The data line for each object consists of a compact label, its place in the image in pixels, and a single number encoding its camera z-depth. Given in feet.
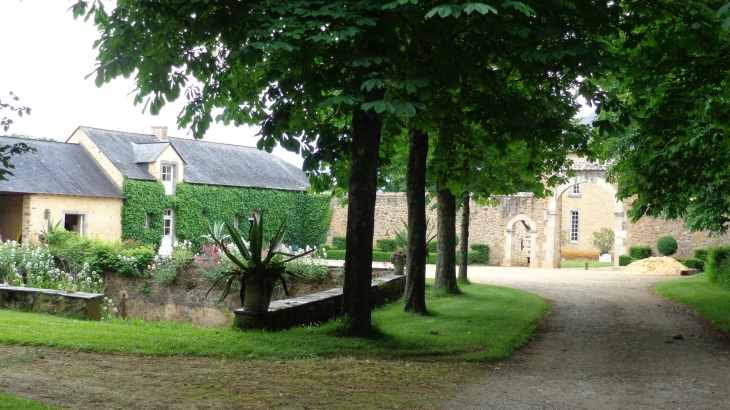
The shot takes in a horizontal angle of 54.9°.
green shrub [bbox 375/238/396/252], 118.73
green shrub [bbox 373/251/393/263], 110.73
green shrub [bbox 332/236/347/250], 124.36
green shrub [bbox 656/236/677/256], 103.14
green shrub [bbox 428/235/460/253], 117.93
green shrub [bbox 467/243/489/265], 115.24
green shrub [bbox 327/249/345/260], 113.19
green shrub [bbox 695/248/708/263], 97.45
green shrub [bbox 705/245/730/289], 63.18
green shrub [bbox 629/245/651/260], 105.19
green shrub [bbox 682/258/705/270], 95.66
